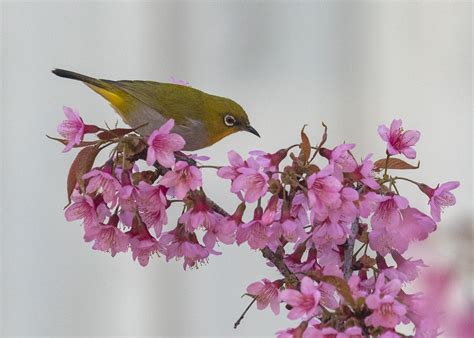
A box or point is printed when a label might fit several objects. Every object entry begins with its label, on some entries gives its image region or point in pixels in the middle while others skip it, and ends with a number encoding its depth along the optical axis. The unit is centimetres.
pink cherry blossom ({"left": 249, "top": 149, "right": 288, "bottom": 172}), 449
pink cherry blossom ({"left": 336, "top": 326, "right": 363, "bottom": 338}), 442
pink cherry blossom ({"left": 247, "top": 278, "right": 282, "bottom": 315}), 450
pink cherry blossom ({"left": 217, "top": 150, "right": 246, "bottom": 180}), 449
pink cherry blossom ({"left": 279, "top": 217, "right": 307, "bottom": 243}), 448
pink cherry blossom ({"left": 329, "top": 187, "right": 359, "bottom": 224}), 446
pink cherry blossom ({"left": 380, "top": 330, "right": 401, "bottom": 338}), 442
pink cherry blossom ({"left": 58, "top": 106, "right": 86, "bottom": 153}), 452
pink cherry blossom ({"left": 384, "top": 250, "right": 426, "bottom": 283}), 451
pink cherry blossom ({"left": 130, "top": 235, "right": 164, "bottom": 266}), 451
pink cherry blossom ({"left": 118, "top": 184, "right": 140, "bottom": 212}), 448
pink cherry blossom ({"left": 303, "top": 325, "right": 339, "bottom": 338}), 443
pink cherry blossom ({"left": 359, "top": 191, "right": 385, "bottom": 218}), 447
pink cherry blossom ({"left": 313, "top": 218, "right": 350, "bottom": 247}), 448
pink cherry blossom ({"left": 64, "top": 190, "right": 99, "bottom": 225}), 450
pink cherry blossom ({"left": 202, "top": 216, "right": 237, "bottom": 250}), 450
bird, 465
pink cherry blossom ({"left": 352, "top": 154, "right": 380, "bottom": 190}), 448
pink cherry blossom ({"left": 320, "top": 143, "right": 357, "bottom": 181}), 448
